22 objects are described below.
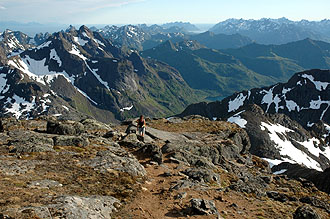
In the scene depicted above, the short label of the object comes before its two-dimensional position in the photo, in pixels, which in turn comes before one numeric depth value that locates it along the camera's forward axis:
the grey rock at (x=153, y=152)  26.83
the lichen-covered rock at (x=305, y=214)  19.27
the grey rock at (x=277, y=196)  24.18
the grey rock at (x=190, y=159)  29.59
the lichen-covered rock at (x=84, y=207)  14.43
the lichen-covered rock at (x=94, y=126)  37.16
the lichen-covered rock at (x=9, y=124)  32.49
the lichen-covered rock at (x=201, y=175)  24.50
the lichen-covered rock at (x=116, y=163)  22.05
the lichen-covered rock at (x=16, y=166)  18.42
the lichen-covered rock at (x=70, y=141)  25.36
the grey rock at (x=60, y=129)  29.46
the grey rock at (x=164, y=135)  38.76
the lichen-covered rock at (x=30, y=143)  22.45
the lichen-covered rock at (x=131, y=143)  30.40
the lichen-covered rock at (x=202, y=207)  17.59
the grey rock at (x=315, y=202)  24.67
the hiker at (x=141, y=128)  34.99
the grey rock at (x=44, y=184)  17.30
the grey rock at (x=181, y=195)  19.52
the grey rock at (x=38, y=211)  13.42
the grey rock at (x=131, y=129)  38.69
